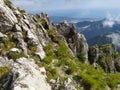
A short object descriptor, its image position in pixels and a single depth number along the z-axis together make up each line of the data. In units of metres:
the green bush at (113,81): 9.53
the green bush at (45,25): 13.88
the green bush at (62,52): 10.54
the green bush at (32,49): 9.71
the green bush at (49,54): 9.53
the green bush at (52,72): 7.76
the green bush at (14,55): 8.83
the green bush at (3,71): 7.13
